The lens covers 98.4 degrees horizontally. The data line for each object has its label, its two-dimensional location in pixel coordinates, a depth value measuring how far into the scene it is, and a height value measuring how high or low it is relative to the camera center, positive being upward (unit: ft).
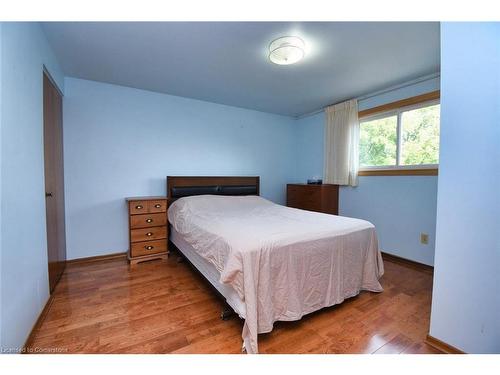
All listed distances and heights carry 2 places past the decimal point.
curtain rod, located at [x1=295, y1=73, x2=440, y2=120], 8.13 +3.95
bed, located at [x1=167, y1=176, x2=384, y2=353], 4.57 -2.01
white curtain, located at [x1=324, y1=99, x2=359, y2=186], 10.75 +1.86
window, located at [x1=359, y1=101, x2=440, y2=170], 8.46 +1.83
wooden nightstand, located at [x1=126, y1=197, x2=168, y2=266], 8.80 -2.12
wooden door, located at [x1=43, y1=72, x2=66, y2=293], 6.40 -0.05
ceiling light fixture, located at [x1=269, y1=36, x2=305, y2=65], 5.98 +3.70
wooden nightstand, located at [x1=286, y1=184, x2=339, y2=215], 11.25 -0.99
